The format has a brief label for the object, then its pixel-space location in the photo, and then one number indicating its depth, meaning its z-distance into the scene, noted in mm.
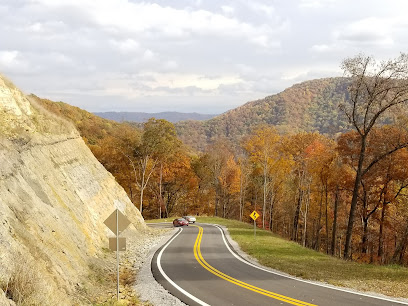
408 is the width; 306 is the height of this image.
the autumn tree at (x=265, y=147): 43488
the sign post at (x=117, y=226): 11688
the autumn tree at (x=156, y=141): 49406
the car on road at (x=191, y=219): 46344
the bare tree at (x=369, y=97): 21500
